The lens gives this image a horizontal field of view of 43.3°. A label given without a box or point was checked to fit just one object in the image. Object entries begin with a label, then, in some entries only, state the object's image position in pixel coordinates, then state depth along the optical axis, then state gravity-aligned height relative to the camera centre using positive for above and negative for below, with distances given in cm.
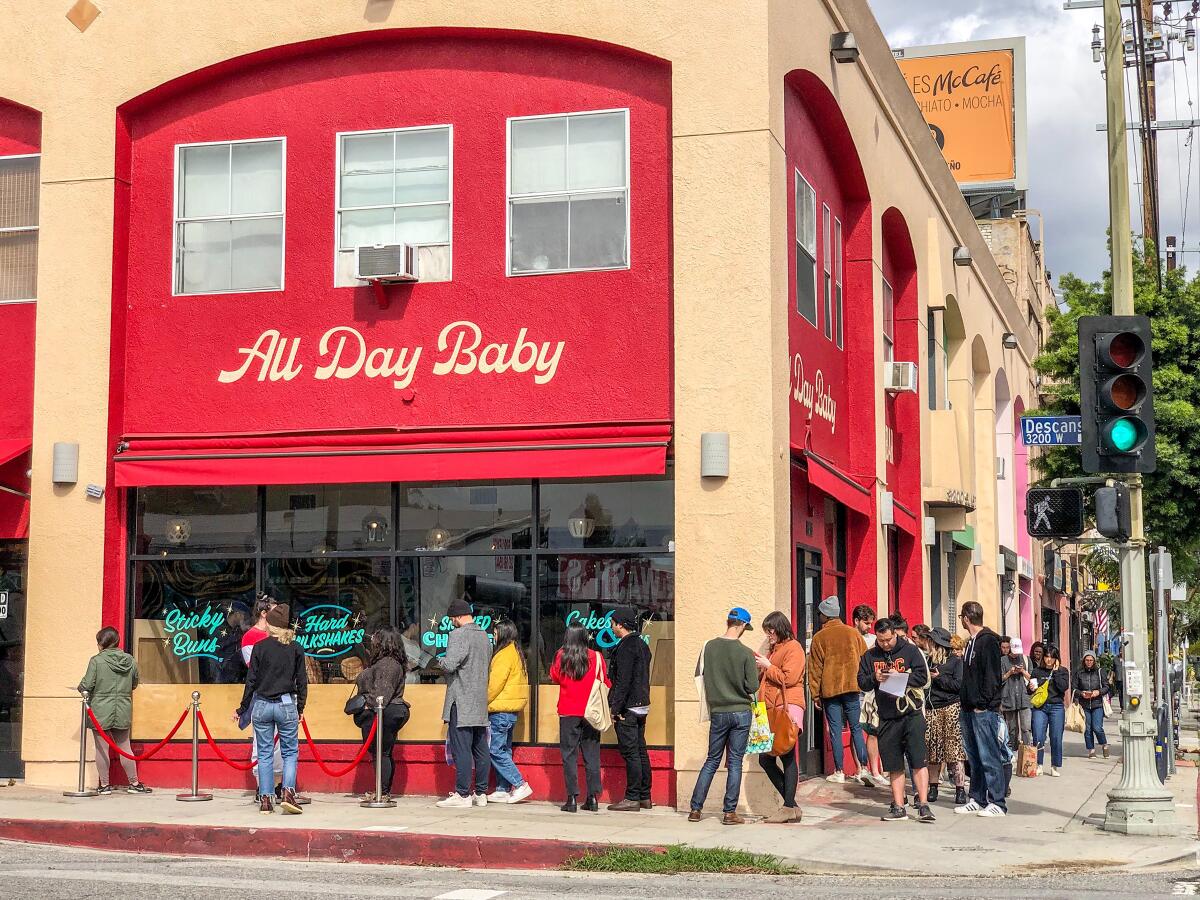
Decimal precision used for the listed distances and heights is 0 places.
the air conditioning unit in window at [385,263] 1526 +336
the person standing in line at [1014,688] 1712 -106
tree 2270 +314
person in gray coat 1399 -101
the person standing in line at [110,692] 1488 -94
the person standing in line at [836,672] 1569 -80
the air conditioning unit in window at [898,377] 2083 +299
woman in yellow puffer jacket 1414 -102
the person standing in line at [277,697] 1330 -89
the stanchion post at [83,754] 1459 -152
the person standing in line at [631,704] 1373 -98
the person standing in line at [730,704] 1305 -94
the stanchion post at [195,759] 1408 -155
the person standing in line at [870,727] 1630 -143
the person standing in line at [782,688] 1348 -83
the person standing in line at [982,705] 1391 -102
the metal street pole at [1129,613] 1255 -17
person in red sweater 1363 -101
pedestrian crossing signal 1290 +71
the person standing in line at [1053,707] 1947 -148
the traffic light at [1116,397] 1260 +164
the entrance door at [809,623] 1687 -32
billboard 4366 +1444
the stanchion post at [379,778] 1373 -165
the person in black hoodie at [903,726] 1355 -118
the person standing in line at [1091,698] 2259 -157
